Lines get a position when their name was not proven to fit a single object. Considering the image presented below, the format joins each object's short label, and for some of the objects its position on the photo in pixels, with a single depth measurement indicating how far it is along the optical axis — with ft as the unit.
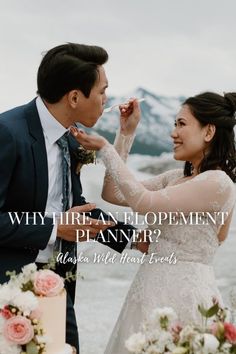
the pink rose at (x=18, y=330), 7.86
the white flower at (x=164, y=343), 7.07
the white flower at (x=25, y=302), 8.00
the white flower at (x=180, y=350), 6.86
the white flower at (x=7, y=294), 8.07
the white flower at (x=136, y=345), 7.09
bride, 11.00
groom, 10.39
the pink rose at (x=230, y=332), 6.92
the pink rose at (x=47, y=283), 8.32
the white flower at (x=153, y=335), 7.14
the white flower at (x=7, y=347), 7.96
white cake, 8.32
